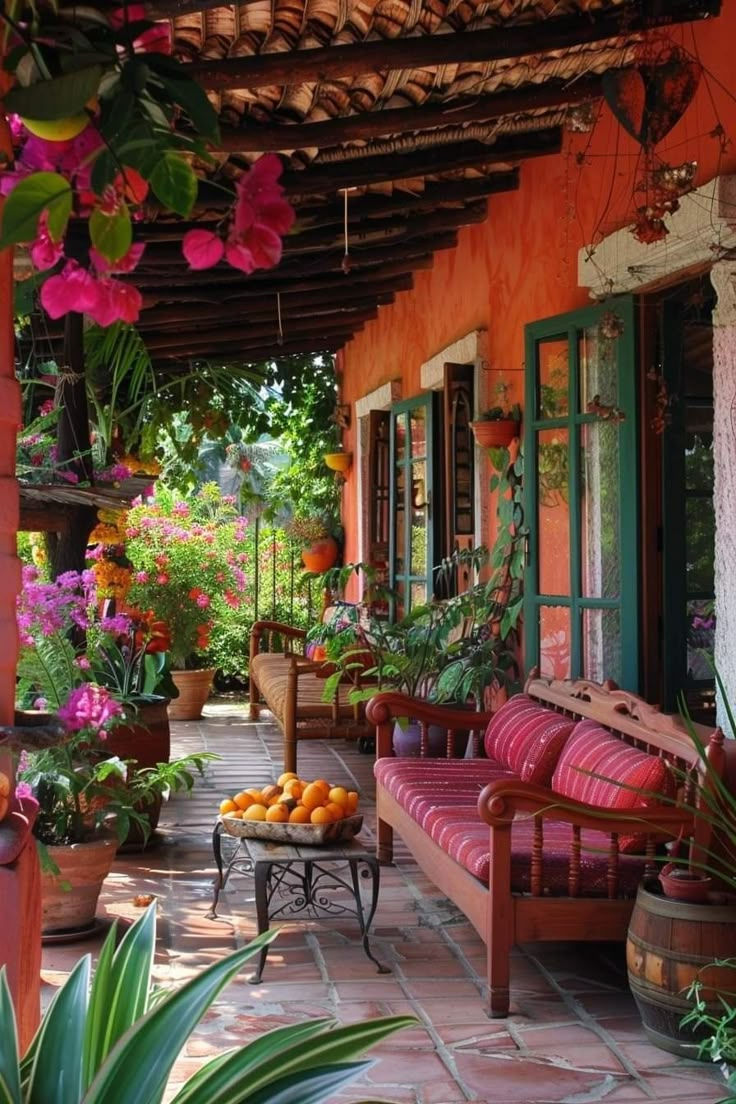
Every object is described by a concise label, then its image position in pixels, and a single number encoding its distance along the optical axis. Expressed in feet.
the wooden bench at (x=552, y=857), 11.75
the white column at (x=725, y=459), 13.05
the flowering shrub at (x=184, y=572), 31.50
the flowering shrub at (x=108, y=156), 3.88
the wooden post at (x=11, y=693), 6.13
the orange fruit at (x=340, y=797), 13.85
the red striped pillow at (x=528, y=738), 15.11
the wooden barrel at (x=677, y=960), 10.53
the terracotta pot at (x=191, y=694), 31.65
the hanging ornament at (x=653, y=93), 13.69
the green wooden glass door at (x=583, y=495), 15.71
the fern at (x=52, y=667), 14.60
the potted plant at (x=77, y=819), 13.79
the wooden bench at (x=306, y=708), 22.41
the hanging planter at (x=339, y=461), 35.53
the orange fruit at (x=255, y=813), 13.70
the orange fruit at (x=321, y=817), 13.46
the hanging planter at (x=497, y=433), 19.88
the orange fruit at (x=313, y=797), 13.82
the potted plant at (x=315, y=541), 36.96
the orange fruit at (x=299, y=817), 13.57
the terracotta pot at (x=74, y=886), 13.75
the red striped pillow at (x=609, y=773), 12.25
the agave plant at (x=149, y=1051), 4.50
